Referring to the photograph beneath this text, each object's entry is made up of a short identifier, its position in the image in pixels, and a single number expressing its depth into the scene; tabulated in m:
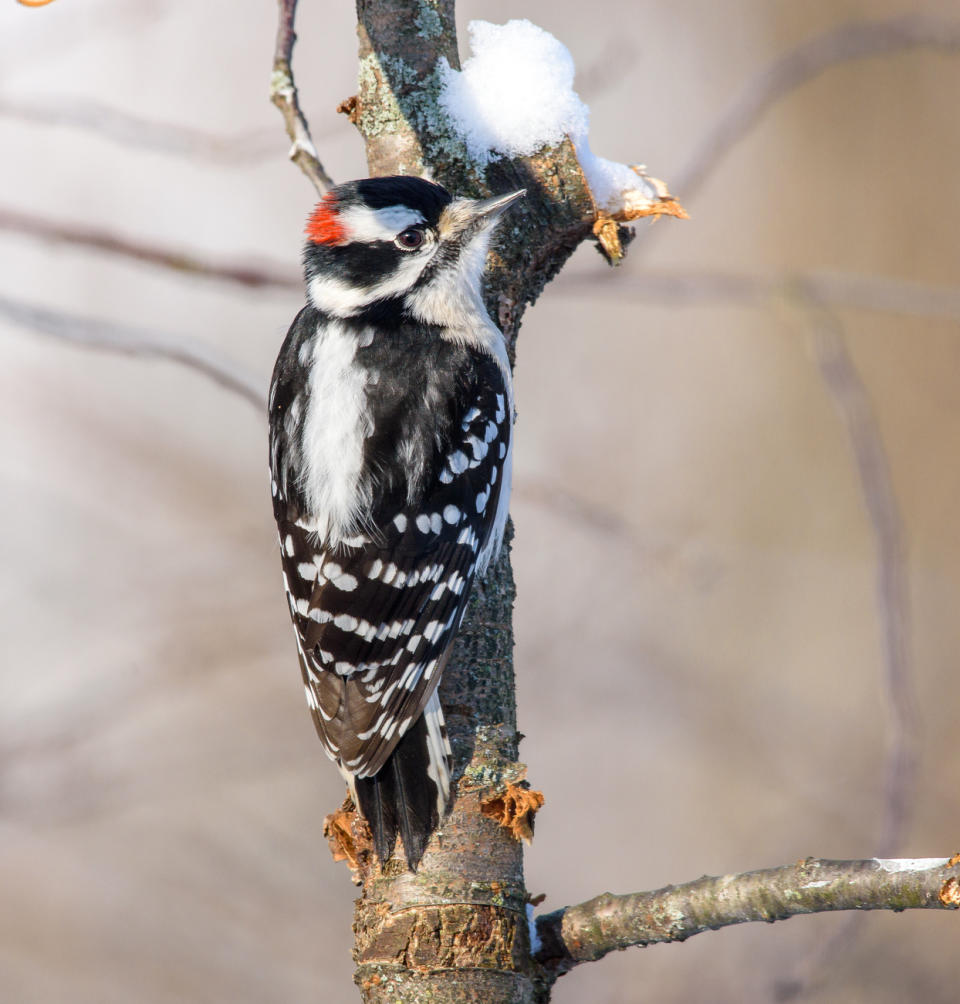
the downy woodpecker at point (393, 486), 5.20
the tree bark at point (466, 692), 4.41
